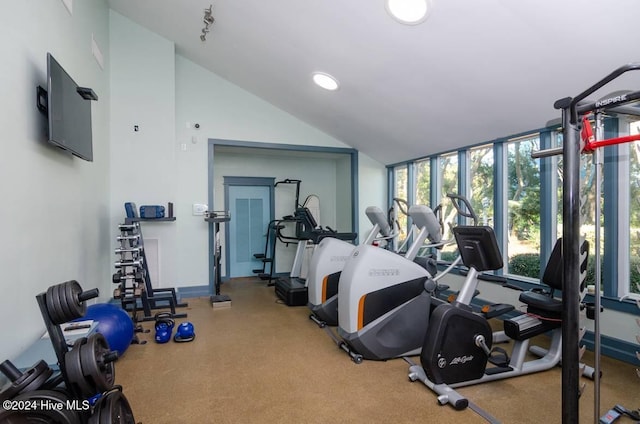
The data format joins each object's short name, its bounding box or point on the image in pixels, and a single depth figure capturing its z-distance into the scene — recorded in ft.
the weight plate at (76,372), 4.71
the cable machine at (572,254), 4.90
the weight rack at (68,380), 4.45
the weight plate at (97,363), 4.75
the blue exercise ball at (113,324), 9.20
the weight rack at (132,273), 12.05
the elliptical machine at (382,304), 9.29
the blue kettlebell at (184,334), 11.26
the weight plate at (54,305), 4.98
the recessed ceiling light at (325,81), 13.41
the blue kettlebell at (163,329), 11.16
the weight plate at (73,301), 5.02
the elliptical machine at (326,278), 12.70
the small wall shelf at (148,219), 13.82
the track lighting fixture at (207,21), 11.98
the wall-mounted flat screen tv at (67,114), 8.14
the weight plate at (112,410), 4.65
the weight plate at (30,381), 4.51
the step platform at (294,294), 15.62
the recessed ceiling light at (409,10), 8.21
